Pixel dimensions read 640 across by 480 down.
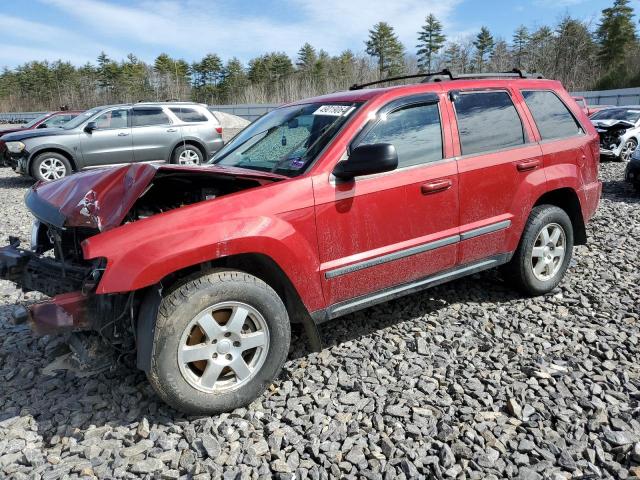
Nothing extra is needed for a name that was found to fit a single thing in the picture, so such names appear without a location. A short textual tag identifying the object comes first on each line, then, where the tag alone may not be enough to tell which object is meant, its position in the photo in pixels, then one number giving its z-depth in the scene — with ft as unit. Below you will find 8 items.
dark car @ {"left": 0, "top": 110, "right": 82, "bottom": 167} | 48.30
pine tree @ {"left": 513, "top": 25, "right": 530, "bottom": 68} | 191.68
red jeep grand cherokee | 8.73
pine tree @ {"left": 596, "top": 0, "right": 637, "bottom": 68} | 168.76
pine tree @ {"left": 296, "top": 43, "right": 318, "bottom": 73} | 213.71
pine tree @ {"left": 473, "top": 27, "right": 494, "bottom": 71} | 206.28
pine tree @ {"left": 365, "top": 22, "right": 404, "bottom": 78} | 206.08
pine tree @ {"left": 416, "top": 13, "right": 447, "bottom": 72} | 210.18
